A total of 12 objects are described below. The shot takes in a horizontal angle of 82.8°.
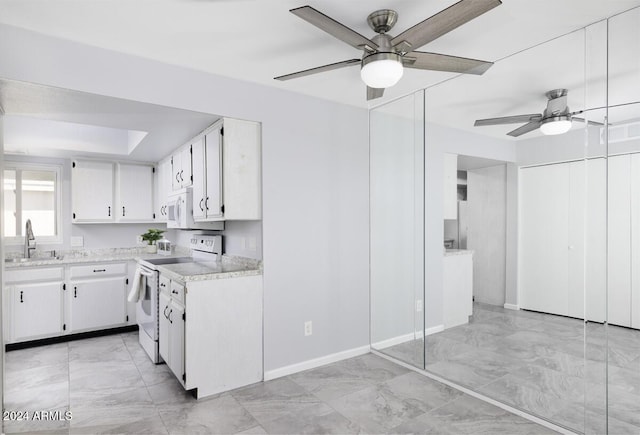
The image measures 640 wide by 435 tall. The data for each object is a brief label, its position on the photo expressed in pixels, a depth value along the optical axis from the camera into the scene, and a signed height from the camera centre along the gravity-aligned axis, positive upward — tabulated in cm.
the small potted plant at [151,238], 477 -28
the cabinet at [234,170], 284 +38
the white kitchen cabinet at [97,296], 397 -89
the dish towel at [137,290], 358 -72
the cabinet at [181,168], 359 +51
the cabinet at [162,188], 430 +36
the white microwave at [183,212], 354 +5
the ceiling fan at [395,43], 156 +86
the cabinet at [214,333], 262 -88
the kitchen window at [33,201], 427 +19
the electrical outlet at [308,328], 315 -97
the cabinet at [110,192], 439 +32
